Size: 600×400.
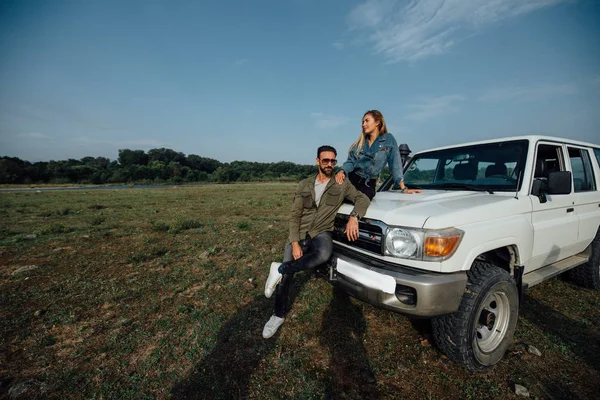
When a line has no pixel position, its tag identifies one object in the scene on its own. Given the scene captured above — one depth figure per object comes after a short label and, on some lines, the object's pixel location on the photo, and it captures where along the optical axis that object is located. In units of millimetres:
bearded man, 2812
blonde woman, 3307
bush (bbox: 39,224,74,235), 7535
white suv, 2105
